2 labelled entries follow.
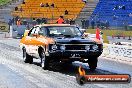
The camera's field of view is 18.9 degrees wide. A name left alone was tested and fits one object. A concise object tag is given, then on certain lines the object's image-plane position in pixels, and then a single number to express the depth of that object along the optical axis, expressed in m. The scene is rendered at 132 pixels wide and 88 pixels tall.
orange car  13.52
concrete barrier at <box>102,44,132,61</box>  19.20
